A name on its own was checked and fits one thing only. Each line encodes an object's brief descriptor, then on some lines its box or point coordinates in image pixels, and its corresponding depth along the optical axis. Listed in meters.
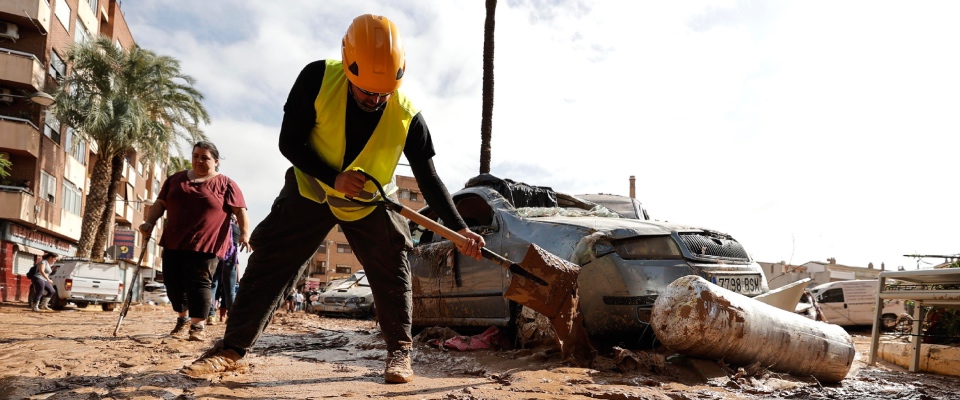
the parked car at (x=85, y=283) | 17.11
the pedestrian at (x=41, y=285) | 16.48
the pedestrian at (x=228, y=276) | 7.90
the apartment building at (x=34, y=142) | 25.50
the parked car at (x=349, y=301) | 17.06
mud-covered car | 4.84
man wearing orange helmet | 3.45
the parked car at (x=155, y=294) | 31.79
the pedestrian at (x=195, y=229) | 5.73
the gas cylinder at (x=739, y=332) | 4.09
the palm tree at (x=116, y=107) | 24.12
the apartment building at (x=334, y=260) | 79.75
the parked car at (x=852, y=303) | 18.64
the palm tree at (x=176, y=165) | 30.11
